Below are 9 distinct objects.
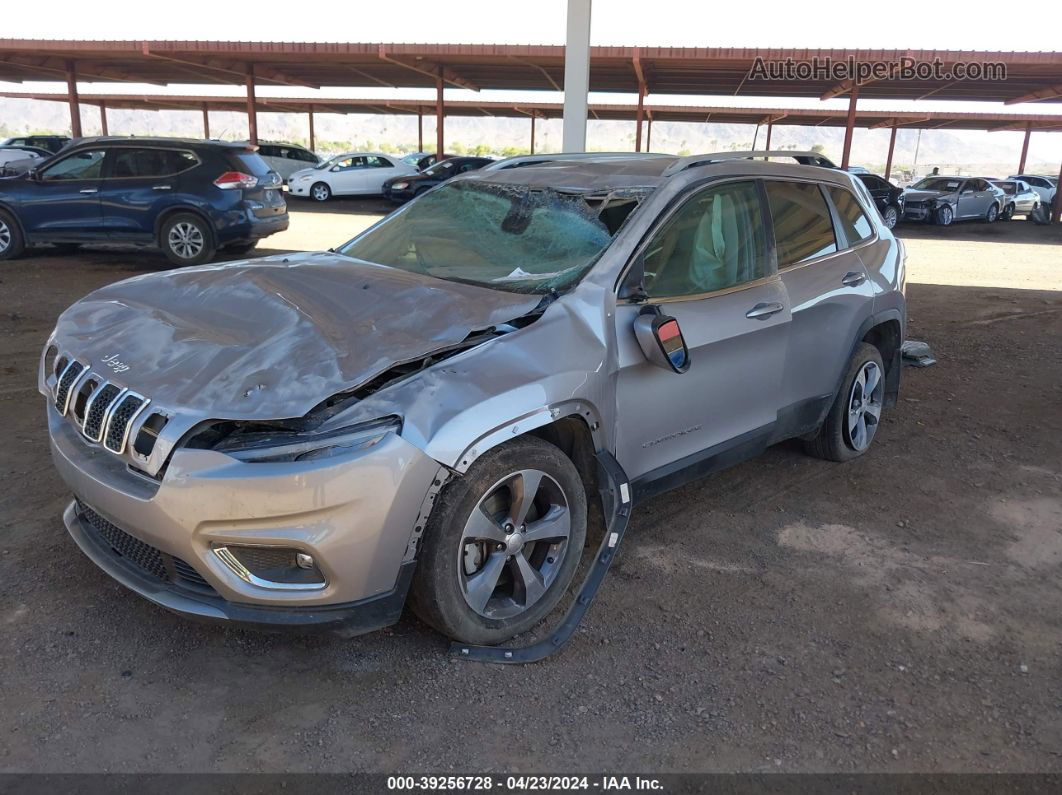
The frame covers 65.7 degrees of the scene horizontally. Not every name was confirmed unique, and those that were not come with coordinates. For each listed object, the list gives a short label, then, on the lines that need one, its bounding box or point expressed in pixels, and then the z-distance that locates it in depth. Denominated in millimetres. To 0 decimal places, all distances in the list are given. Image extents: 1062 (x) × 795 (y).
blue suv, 11117
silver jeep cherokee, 2521
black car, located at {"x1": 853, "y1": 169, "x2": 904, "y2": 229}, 20469
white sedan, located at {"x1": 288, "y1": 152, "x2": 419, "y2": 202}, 25609
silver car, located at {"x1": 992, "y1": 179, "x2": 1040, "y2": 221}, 26625
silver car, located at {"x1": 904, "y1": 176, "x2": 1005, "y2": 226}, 23922
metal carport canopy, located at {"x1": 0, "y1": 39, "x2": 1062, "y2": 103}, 20922
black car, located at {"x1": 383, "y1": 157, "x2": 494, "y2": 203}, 22234
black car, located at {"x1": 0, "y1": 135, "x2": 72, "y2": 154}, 23547
